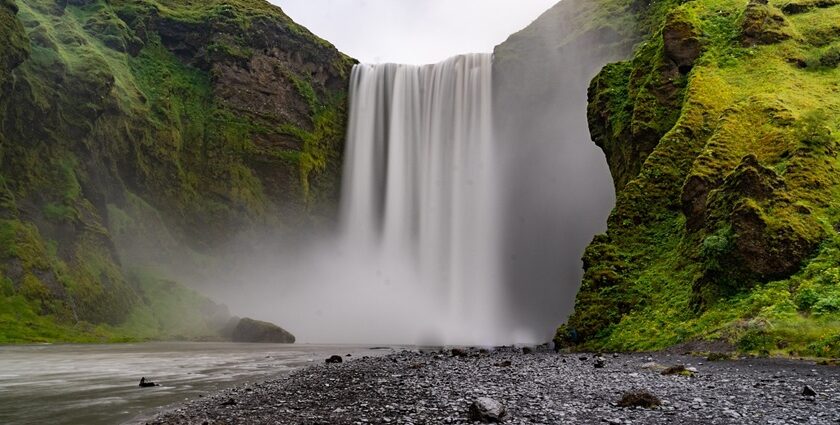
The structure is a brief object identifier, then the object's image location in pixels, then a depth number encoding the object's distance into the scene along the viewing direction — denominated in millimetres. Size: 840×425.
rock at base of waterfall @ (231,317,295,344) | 49344
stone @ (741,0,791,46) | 31438
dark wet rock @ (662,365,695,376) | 14191
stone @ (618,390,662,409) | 9855
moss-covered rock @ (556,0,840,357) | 19016
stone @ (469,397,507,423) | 8930
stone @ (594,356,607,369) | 17062
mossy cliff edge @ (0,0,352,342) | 49281
